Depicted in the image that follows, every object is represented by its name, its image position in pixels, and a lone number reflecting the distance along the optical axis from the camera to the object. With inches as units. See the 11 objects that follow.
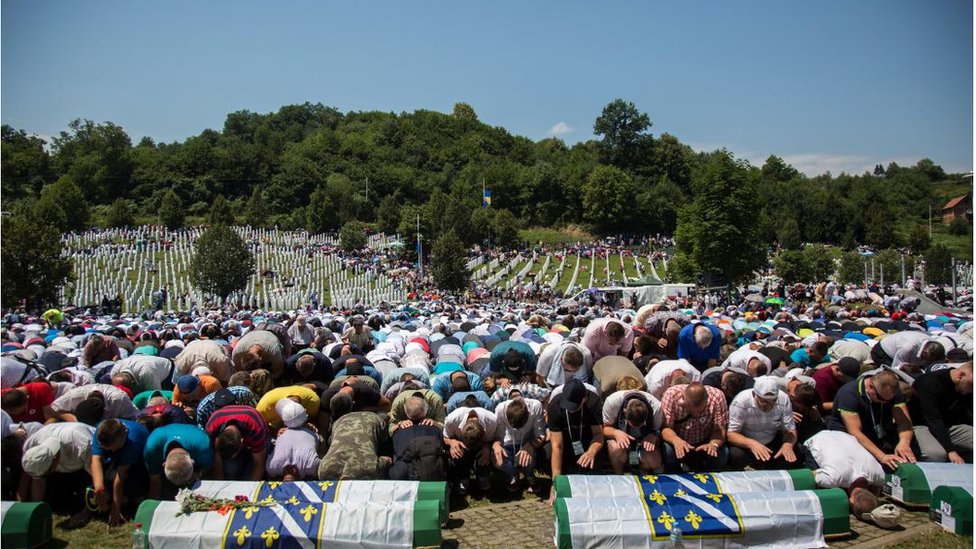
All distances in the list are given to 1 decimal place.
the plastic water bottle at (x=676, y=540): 223.3
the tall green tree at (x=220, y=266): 1539.1
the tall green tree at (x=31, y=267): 1226.6
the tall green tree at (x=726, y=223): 1501.0
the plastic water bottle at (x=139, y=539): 222.7
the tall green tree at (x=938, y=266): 1935.3
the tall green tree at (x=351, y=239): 2527.1
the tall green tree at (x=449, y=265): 1748.3
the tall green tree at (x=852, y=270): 2098.9
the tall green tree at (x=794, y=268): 2017.7
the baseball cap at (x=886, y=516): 241.9
